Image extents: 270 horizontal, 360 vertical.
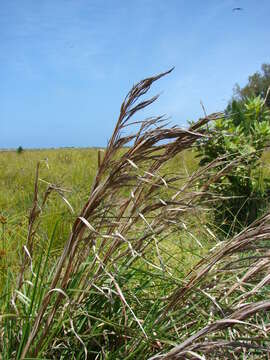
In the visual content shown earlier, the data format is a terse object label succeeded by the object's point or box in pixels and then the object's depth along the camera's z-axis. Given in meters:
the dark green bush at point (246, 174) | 4.09
